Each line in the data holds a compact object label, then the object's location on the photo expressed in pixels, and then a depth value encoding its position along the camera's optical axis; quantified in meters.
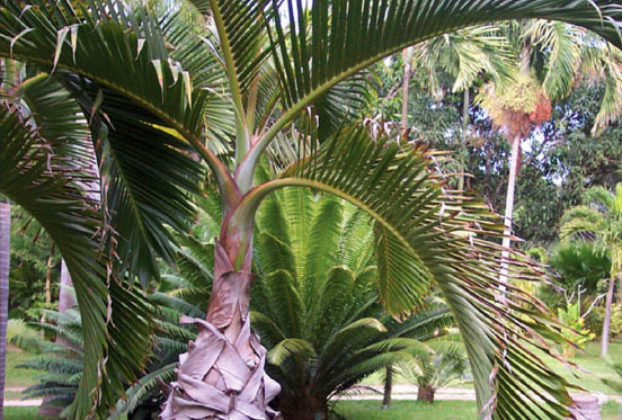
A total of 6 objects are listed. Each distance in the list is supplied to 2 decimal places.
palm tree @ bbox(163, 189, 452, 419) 7.72
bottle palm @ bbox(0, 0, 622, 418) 2.54
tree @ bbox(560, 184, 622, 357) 14.69
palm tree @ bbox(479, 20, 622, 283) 14.05
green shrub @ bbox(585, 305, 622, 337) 16.53
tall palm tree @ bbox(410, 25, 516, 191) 11.57
